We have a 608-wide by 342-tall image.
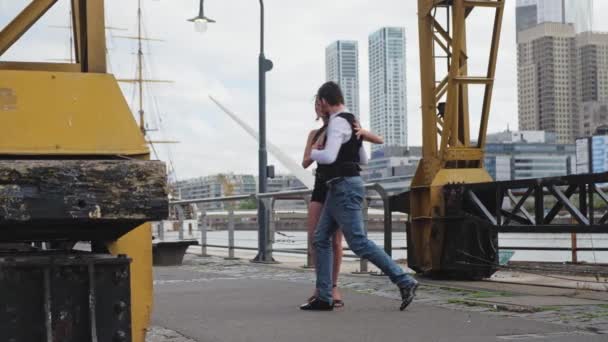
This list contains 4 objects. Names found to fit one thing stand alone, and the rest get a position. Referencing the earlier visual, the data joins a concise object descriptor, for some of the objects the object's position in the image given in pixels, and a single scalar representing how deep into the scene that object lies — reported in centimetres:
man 662
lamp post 1847
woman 678
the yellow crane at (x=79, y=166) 250
